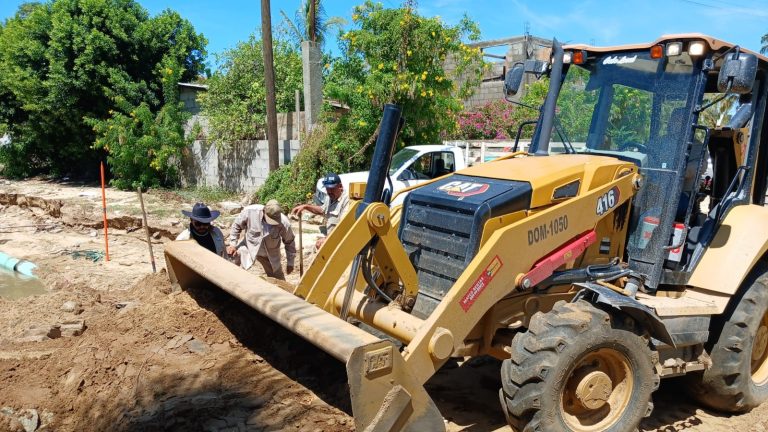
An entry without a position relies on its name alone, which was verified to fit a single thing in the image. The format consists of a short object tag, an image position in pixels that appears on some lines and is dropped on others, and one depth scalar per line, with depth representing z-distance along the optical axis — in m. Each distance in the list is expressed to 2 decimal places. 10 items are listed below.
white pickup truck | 11.49
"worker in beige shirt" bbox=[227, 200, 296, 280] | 7.15
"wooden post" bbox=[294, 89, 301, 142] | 16.05
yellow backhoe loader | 3.44
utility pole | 14.81
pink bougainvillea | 20.77
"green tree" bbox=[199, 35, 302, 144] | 17.28
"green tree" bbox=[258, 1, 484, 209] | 13.38
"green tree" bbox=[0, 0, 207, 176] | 18.64
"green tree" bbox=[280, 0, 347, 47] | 18.70
